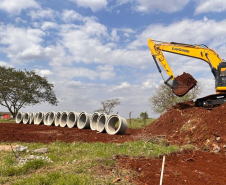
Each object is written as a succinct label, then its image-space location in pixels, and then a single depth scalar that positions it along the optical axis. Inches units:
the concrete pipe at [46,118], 794.6
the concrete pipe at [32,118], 856.9
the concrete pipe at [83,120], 597.8
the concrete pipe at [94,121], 590.1
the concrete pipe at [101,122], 549.4
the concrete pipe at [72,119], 634.2
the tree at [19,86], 1302.9
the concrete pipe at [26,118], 885.8
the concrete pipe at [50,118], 759.0
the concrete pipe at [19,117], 929.9
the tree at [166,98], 861.2
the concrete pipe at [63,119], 693.3
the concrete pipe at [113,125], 484.7
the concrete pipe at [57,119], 723.4
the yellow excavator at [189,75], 438.9
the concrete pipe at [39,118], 814.3
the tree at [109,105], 1174.0
